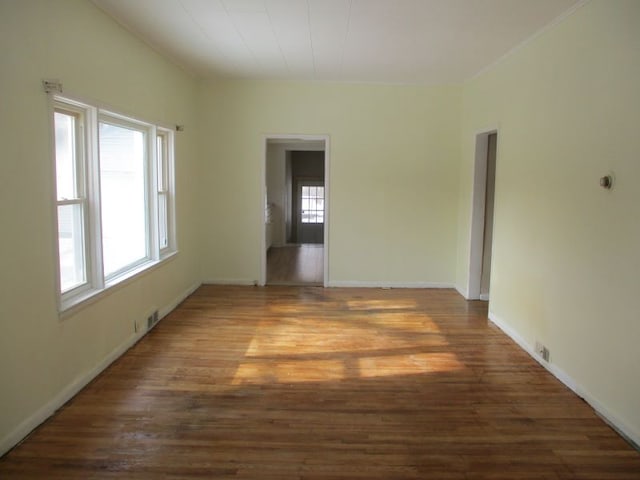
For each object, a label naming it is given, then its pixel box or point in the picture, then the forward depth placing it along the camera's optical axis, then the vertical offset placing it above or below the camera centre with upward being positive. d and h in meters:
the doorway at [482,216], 5.61 -0.21
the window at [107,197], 3.19 -0.04
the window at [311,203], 13.66 -0.21
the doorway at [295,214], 7.14 -0.45
